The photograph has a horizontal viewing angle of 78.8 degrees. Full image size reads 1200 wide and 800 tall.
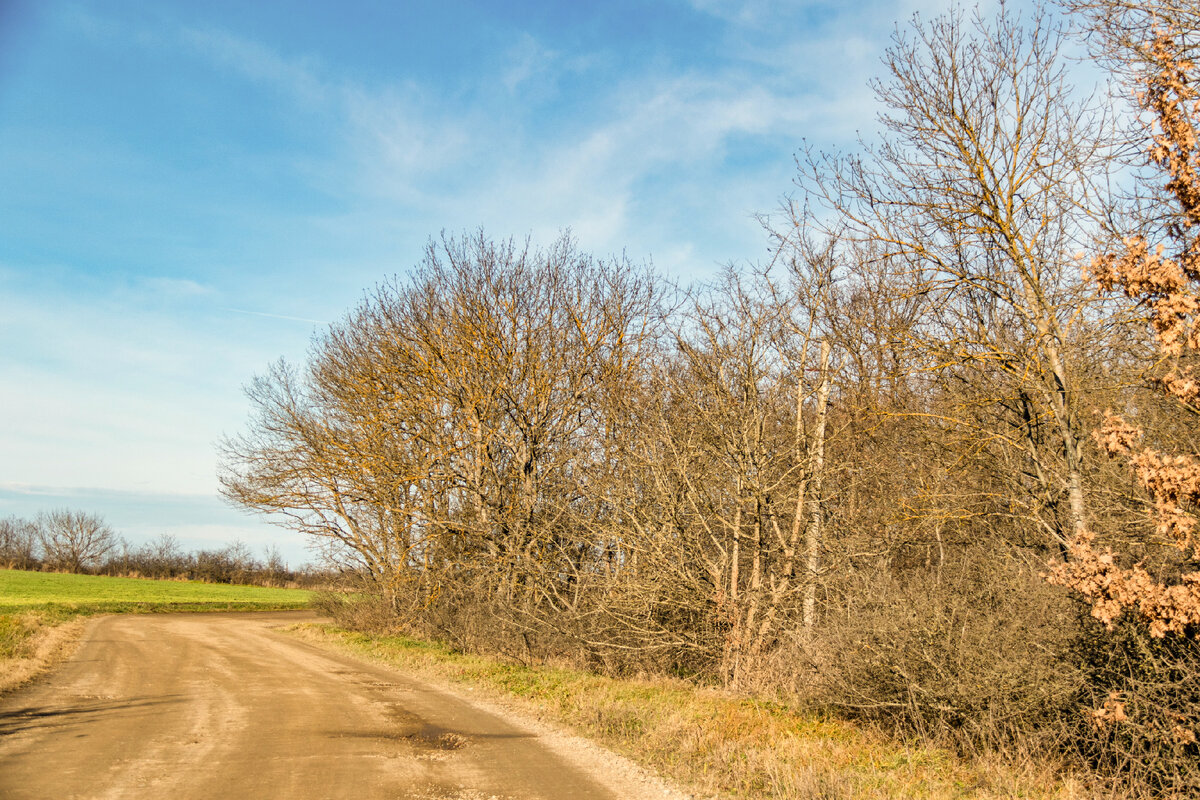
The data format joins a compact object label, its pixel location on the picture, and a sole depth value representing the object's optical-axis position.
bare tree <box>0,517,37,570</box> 64.88
